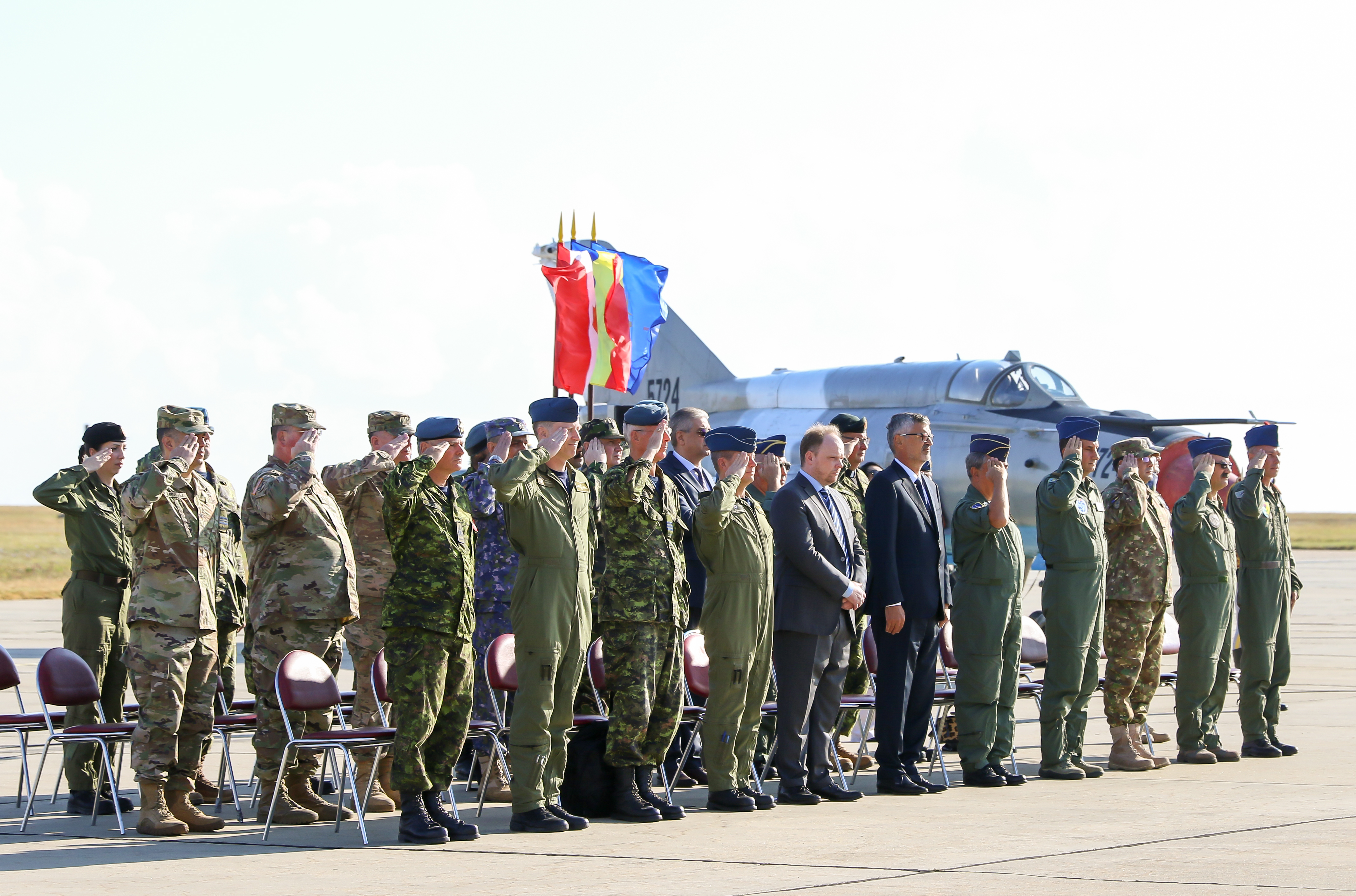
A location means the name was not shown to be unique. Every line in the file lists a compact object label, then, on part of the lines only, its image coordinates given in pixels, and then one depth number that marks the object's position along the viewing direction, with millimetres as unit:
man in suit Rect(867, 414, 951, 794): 16719
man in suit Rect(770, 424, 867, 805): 15789
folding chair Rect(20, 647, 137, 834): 14164
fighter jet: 33031
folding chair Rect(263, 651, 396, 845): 13578
